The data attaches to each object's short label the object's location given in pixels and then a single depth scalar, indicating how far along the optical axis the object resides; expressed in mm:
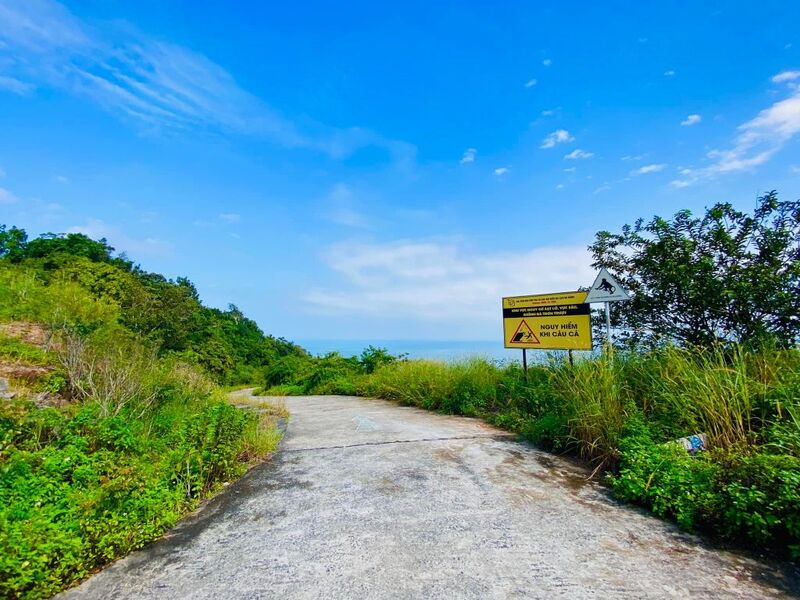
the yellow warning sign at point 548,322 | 7035
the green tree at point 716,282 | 5691
